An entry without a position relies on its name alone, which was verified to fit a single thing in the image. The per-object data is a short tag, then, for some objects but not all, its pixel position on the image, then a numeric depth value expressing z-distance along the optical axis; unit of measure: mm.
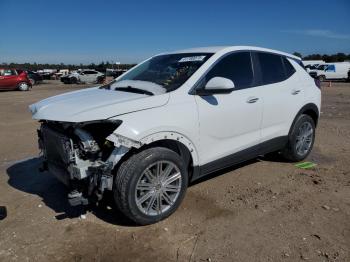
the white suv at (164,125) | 3666
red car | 26766
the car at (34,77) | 36575
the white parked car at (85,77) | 38500
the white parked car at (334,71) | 33656
